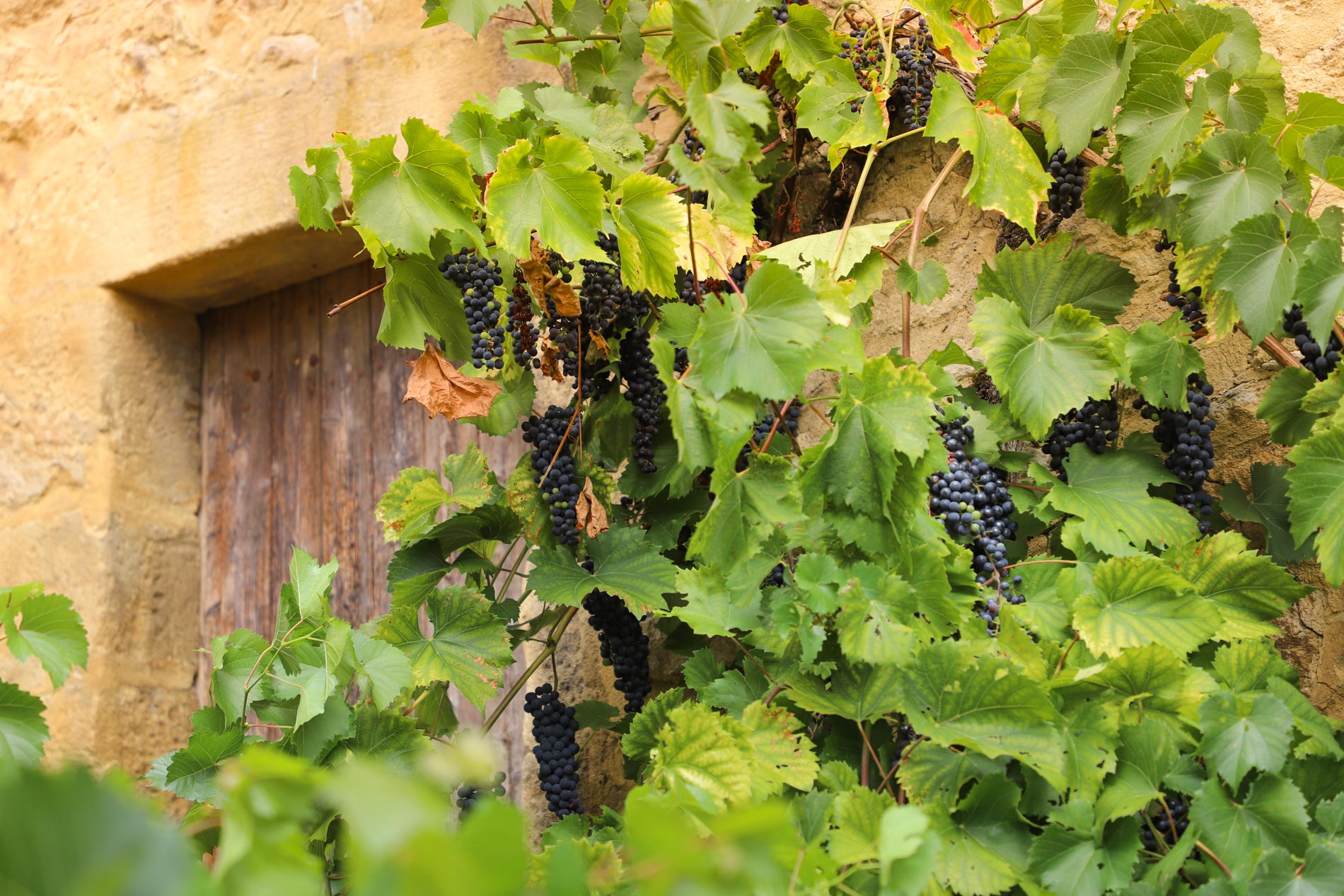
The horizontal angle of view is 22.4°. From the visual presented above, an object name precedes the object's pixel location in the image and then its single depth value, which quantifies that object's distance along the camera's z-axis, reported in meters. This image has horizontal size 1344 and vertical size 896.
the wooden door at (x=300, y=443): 4.49
